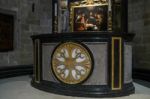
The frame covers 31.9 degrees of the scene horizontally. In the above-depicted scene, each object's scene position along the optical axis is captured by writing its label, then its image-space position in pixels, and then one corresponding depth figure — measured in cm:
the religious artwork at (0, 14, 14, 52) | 638
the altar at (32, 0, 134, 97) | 409
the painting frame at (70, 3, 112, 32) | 645
